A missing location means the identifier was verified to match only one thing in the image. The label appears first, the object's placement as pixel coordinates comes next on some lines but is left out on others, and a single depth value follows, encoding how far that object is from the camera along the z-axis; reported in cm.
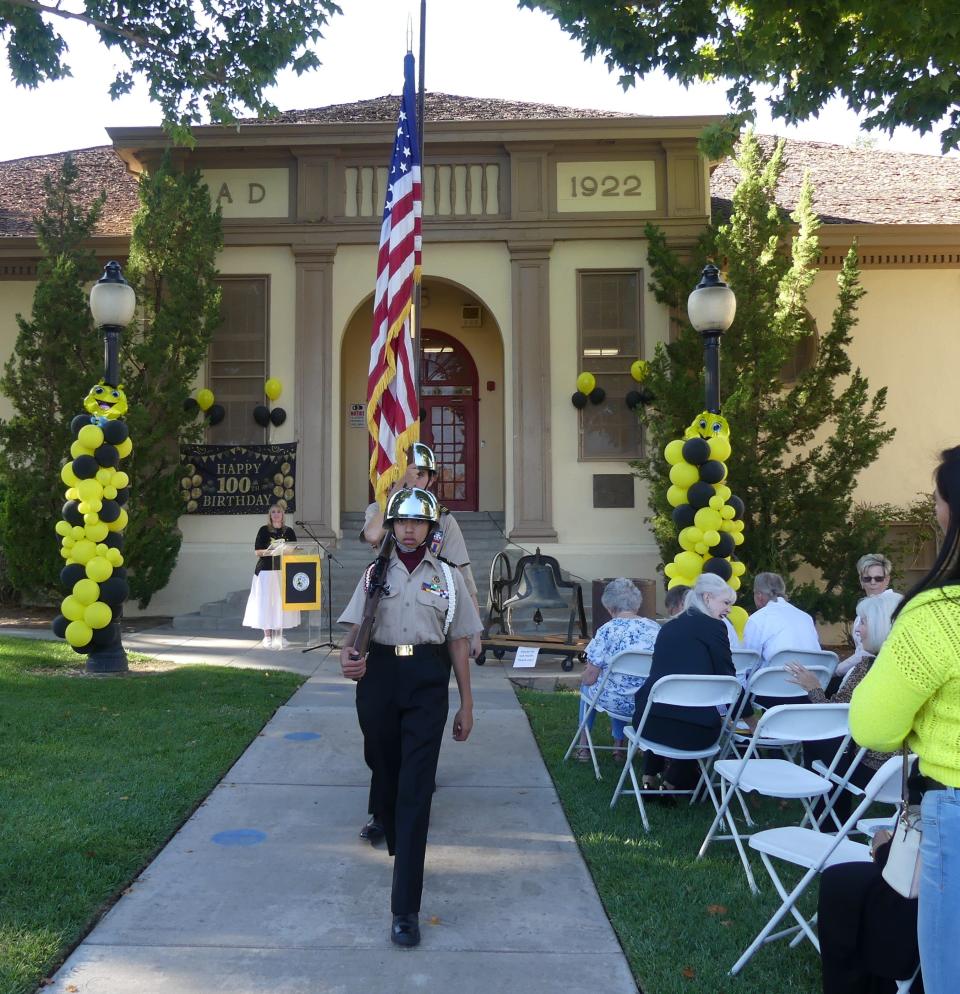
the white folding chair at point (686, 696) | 520
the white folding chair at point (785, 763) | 431
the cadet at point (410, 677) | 386
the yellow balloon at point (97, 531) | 967
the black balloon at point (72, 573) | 965
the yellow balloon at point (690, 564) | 957
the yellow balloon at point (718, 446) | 953
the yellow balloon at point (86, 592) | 958
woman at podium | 1166
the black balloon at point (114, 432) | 966
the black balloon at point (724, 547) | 956
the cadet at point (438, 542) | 489
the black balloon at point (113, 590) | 971
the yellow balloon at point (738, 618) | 951
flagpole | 995
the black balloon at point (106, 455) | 969
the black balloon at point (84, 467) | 957
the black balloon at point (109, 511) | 967
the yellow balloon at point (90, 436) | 956
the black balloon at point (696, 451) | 945
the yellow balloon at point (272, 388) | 1488
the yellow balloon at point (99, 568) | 963
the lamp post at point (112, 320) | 962
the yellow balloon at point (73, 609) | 955
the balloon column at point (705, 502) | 951
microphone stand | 1123
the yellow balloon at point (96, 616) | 952
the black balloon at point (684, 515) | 973
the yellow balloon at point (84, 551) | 962
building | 1484
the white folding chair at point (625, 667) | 597
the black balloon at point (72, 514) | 970
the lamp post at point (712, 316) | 943
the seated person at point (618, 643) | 627
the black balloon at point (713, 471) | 953
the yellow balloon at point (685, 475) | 965
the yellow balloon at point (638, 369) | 1431
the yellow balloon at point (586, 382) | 1477
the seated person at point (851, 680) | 509
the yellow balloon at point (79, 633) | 946
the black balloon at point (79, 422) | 969
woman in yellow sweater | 226
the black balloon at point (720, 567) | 923
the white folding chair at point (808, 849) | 334
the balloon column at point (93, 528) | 957
